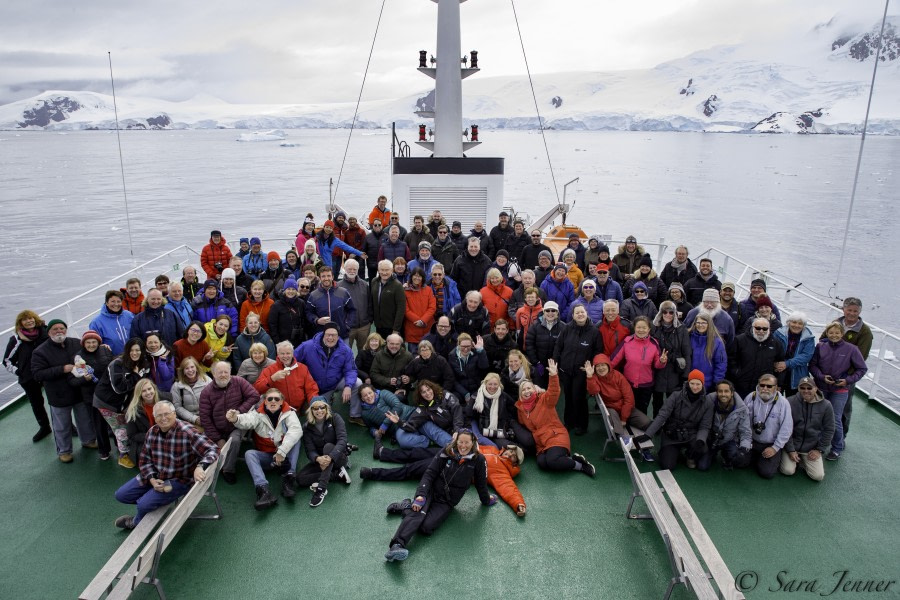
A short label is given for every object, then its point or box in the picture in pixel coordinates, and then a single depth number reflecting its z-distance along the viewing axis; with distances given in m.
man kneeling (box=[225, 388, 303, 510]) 5.43
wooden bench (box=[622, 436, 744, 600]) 3.92
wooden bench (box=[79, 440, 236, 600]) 3.81
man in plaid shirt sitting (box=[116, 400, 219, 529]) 4.79
